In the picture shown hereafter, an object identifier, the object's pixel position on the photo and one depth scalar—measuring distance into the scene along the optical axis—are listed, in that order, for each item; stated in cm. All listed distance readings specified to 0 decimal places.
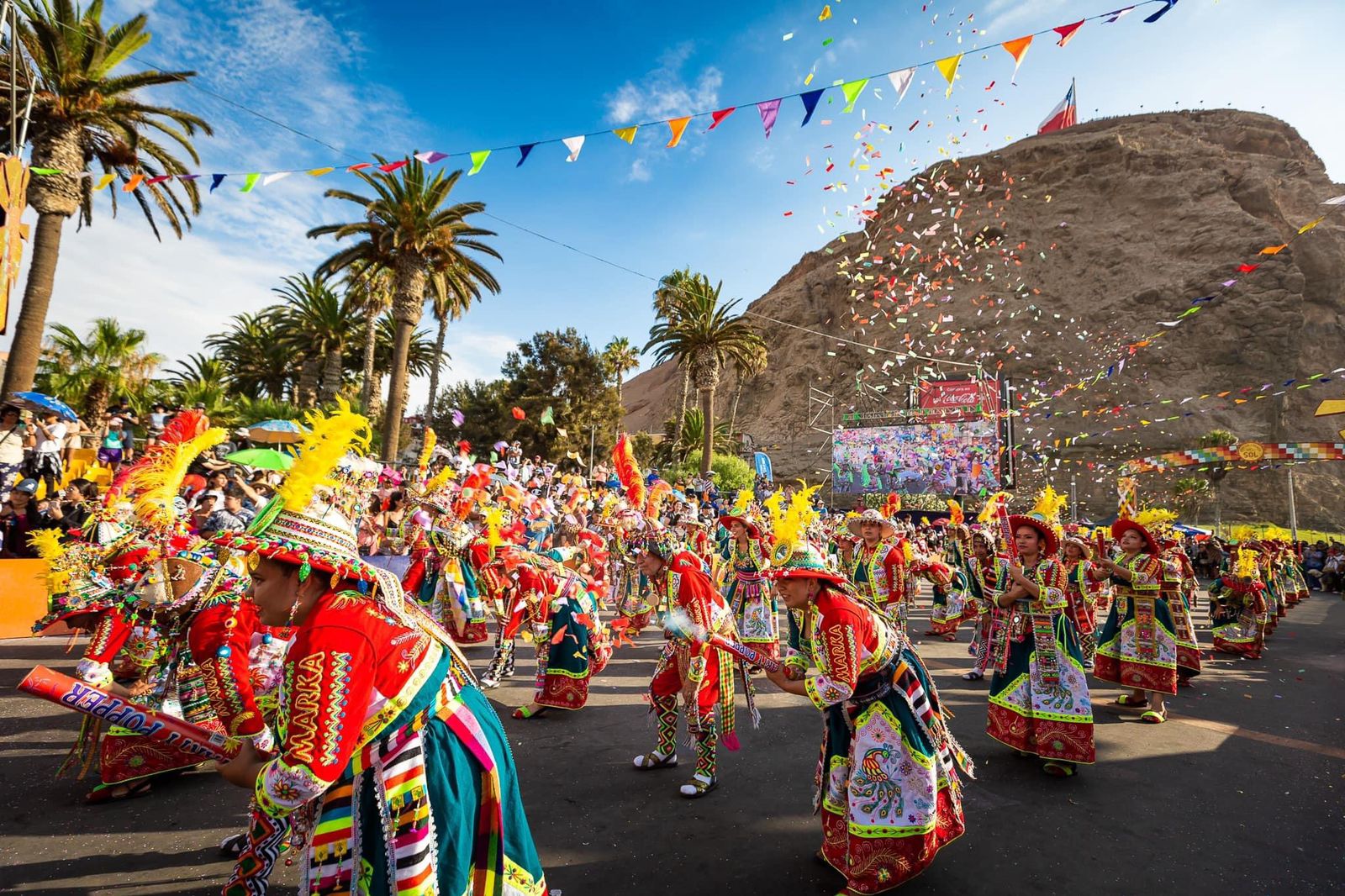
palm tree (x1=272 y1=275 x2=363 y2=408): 3194
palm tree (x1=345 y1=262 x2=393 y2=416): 2302
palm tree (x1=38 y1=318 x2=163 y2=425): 1945
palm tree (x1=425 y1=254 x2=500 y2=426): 2220
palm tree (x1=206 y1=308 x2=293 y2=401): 3784
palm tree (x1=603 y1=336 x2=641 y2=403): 4612
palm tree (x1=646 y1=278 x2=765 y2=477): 3266
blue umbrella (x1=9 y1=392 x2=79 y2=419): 1139
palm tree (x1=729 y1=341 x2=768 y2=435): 3391
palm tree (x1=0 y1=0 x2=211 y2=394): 1414
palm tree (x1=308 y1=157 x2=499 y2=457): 2092
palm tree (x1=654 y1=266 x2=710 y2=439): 3466
